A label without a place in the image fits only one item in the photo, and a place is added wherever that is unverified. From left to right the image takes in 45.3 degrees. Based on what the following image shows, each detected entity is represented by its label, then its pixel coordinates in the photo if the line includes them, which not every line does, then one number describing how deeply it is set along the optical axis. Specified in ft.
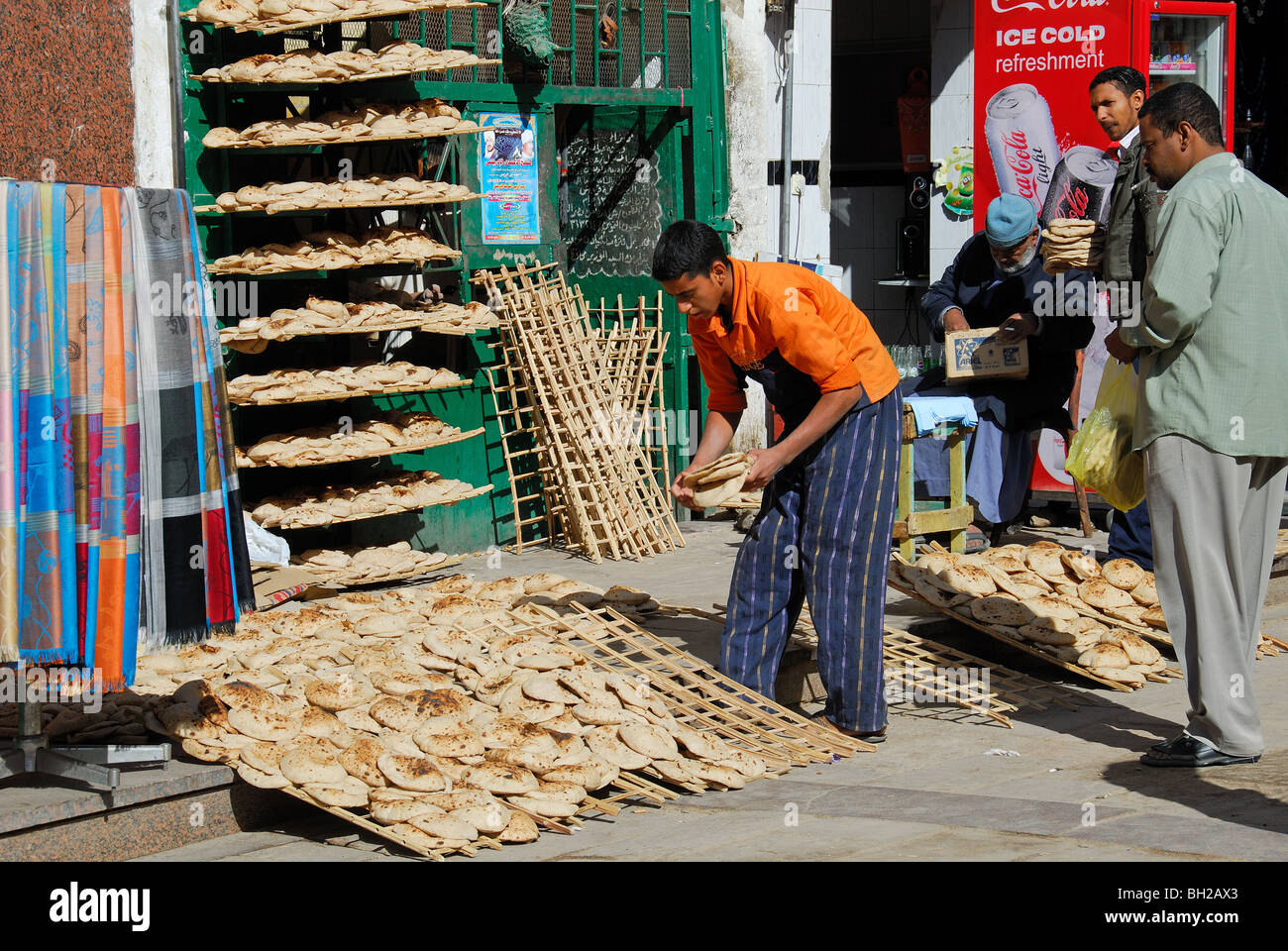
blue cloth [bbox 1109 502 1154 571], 25.41
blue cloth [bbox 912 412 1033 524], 28.35
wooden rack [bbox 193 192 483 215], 26.32
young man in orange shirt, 17.67
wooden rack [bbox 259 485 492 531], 27.06
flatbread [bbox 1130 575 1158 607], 24.12
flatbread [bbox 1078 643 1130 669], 21.49
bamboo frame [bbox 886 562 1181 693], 21.31
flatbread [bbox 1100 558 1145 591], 24.32
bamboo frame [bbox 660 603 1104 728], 20.85
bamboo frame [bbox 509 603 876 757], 18.40
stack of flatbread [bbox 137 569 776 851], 15.55
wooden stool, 25.94
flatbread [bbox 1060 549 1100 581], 24.72
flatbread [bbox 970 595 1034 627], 22.35
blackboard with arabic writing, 34.53
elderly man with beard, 27.71
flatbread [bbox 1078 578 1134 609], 23.68
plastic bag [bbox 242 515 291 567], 26.40
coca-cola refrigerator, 31.48
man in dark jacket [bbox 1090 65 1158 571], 19.84
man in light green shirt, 16.65
